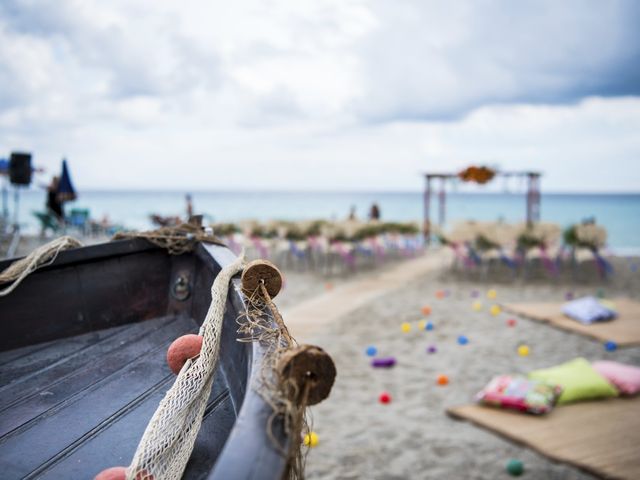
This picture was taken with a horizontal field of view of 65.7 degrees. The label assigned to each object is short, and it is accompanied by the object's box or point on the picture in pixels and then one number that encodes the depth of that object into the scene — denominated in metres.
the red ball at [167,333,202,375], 1.71
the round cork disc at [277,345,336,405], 1.05
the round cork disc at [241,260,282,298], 1.81
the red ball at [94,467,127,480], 1.14
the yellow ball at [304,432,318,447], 4.23
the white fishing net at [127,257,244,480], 1.19
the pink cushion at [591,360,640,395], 4.83
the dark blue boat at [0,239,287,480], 1.42
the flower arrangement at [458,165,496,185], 13.32
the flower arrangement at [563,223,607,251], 12.23
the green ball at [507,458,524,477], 3.64
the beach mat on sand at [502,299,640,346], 6.91
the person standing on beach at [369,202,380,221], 21.36
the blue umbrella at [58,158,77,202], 12.55
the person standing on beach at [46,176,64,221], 14.57
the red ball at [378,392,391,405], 5.07
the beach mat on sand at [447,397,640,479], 3.63
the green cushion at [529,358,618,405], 4.72
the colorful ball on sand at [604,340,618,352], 6.45
